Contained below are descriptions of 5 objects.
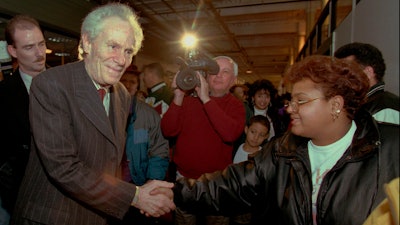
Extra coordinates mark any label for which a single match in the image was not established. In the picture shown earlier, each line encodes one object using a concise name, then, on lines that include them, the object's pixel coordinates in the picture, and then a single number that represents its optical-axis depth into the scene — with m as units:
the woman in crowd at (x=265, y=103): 4.30
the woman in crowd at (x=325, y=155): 1.12
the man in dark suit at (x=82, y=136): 1.29
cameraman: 2.37
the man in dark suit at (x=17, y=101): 1.71
